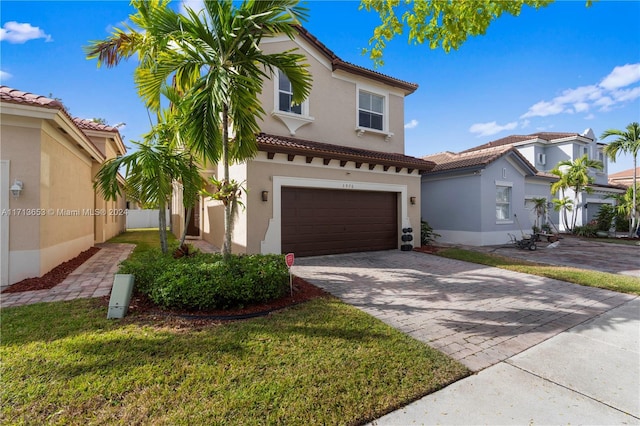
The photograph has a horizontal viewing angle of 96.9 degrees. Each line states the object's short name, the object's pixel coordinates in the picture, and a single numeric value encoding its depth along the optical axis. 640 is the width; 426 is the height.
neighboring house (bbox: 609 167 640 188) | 34.09
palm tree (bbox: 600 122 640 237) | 17.48
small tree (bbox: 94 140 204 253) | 5.64
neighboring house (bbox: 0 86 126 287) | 6.27
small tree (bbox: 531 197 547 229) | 15.94
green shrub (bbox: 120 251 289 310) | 4.59
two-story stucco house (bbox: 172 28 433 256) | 8.92
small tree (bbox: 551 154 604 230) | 17.81
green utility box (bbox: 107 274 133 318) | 4.50
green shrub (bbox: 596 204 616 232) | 19.45
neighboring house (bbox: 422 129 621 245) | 13.95
